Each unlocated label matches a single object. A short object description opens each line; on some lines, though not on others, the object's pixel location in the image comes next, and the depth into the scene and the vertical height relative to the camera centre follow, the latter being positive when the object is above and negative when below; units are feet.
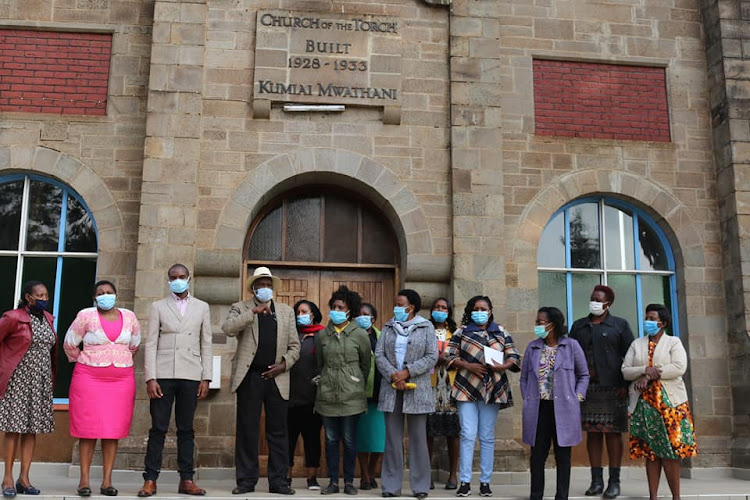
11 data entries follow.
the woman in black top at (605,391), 28.45 +0.80
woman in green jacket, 27.43 +0.90
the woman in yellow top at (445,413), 28.94 +0.02
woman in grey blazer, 26.76 +0.56
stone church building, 34.04 +9.97
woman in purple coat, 25.86 +0.60
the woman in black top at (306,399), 28.76 +0.43
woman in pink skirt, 25.20 +0.79
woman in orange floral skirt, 26.25 +0.34
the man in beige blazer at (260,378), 26.94 +1.04
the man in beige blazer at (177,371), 25.85 +1.17
